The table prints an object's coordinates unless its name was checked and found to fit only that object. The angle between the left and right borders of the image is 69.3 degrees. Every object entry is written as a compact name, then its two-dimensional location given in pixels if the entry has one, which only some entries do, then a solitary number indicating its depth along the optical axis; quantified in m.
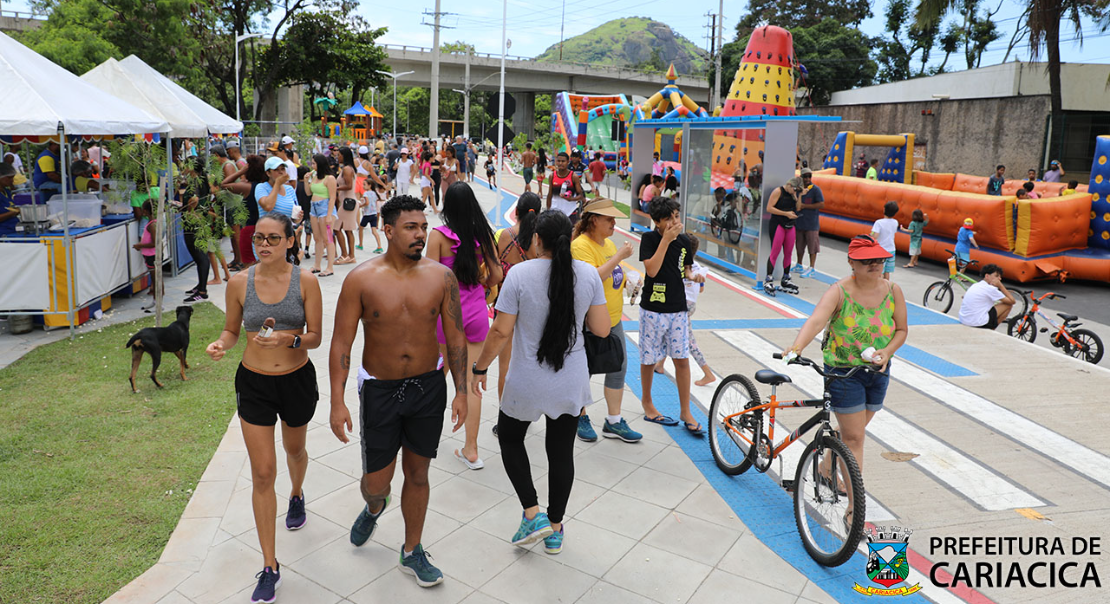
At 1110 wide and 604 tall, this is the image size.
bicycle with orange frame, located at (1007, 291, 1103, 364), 9.47
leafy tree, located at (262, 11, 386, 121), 40.16
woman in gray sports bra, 3.85
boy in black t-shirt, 5.91
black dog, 6.80
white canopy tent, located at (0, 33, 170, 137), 8.09
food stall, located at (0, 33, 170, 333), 8.29
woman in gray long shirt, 4.06
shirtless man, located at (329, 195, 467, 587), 3.77
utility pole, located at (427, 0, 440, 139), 34.84
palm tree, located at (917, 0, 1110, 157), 24.81
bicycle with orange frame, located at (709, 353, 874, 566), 4.23
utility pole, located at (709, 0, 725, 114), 44.69
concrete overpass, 60.91
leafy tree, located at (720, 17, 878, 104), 52.66
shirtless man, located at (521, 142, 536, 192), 25.89
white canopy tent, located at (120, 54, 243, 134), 13.44
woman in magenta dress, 5.18
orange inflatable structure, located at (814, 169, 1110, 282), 14.64
